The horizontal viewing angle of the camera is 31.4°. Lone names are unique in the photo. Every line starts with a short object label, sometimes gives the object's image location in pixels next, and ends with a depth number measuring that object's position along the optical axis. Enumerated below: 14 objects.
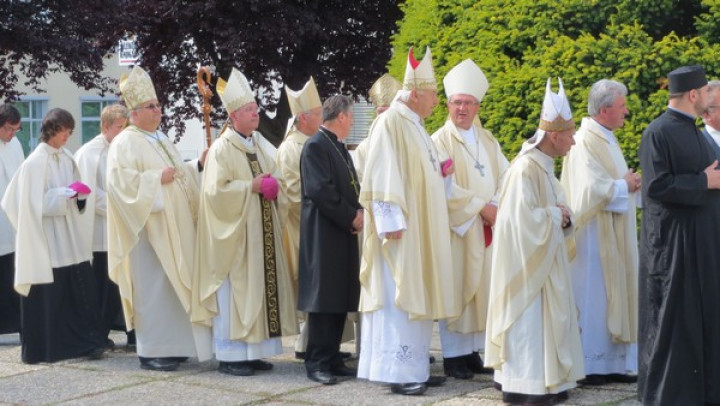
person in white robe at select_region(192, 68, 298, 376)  9.01
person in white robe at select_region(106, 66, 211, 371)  9.23
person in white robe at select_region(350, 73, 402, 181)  9.59
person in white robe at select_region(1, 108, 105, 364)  9.75
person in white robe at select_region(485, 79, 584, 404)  7.42
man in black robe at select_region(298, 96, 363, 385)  8.54
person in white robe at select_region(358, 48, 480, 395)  8.00
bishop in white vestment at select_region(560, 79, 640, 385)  8.36
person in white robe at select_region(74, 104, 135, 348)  10.47
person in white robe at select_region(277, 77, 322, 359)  9.55
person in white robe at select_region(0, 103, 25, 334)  10.72
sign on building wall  20.55
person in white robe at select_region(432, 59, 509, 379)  8.68
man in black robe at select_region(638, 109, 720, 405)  7.02
